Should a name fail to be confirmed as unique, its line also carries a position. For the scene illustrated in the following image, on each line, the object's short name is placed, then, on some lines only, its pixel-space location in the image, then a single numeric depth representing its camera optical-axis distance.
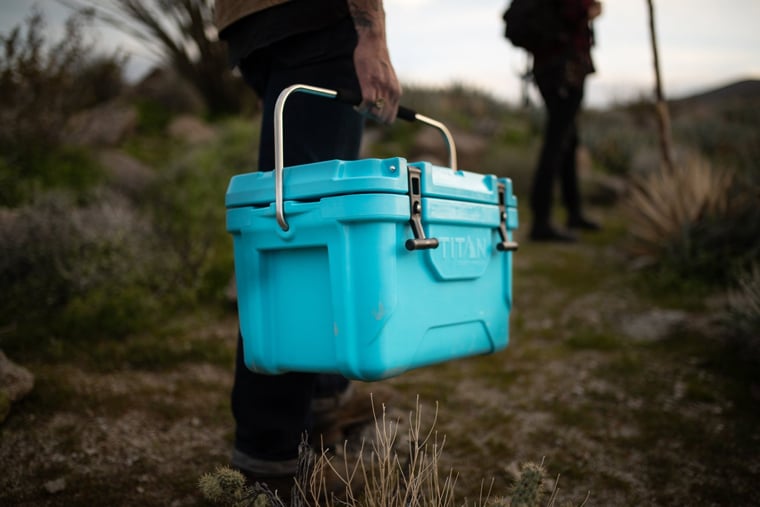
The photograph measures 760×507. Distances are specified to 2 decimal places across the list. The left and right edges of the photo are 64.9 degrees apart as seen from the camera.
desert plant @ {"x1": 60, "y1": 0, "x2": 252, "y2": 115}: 6.82
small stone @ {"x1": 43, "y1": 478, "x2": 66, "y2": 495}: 1.67
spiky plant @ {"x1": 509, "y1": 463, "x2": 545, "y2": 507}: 1.09
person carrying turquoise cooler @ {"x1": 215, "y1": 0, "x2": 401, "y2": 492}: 1.47
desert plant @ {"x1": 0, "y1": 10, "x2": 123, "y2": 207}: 4.29
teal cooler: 1.31
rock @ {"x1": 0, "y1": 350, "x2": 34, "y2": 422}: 1.98
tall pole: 3.79
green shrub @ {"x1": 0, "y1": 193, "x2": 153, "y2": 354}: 2.82
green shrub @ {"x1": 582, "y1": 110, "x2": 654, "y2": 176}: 8.49
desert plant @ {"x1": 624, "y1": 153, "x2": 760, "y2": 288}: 3.45
